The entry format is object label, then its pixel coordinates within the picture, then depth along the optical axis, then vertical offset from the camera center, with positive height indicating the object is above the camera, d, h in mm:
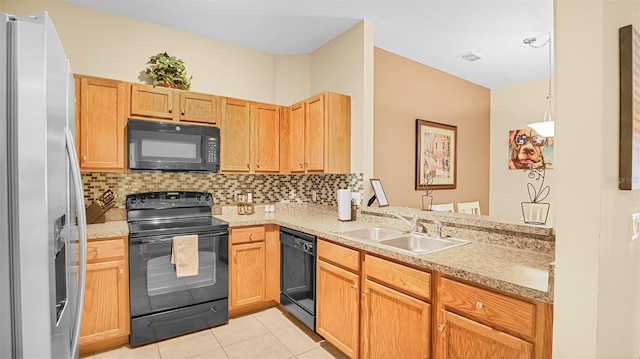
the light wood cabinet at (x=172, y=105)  2688 +662
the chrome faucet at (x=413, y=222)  2285 -340
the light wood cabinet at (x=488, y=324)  1196 -638
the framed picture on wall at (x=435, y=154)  3996 +314
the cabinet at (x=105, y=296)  2201 -891
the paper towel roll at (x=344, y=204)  2838 -255
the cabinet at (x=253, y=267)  2775 -854
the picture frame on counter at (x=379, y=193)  2817 -150
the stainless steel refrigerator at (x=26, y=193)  761 -45
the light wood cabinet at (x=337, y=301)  2051 -896
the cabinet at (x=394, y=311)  1612 -772
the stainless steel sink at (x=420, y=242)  2023 -463
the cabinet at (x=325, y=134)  2939 +424
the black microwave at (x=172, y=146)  2582 +265
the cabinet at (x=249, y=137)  3086 +418
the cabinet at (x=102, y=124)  2465 +430
